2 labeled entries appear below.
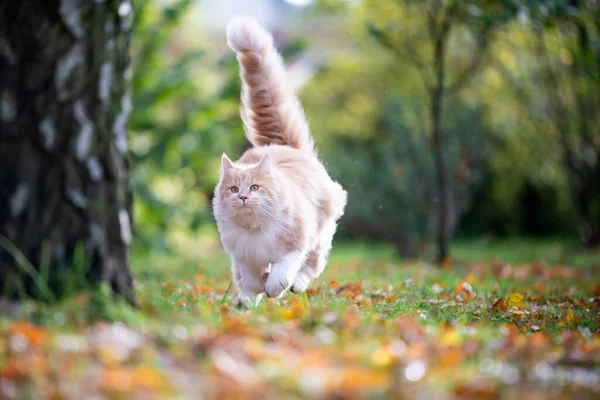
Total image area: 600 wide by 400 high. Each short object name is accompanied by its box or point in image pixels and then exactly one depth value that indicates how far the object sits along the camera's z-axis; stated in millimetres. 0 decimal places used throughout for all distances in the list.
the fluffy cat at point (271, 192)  9703
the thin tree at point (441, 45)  19255
